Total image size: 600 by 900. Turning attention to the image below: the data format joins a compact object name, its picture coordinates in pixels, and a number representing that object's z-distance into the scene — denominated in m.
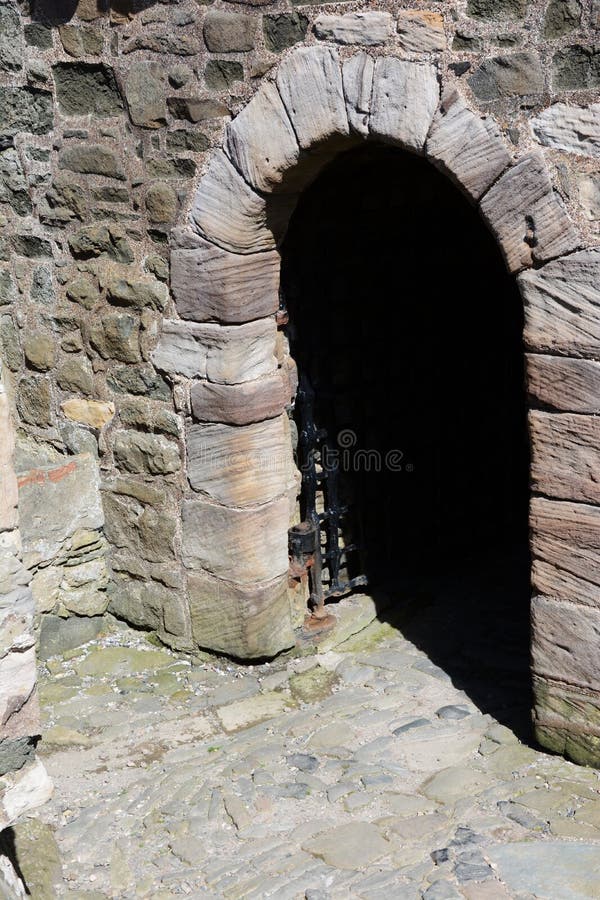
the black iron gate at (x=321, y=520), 5.04
